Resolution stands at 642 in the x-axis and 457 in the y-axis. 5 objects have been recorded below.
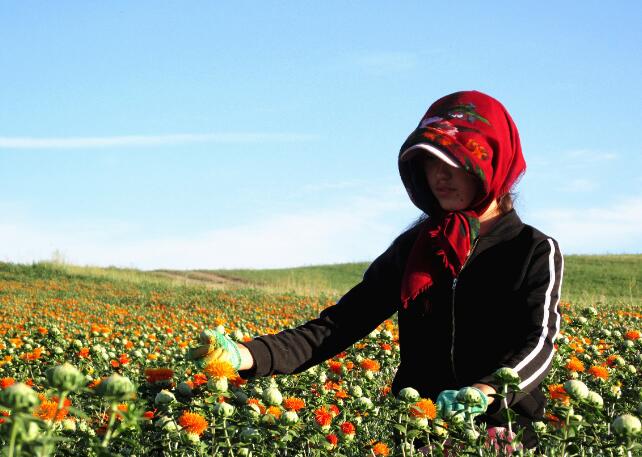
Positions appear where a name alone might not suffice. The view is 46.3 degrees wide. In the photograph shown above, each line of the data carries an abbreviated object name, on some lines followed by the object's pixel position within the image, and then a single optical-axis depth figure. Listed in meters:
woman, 3.13
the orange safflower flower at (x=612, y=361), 4.56
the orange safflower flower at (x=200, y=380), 2.84
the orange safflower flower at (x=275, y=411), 2.56
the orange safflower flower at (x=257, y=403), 2.94
